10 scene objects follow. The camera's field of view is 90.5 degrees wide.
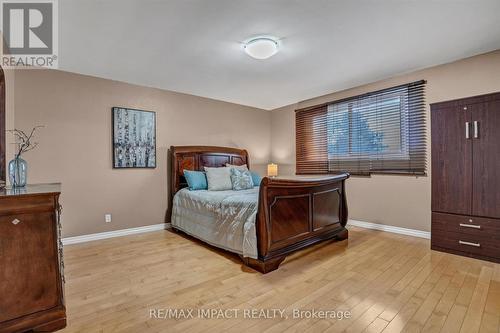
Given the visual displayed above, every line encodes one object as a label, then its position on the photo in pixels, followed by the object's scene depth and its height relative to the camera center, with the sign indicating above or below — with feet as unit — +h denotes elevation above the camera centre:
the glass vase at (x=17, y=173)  6.53 -0.12
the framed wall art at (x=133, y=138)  12.55 +1.53
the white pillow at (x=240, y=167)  14.72 -0.06
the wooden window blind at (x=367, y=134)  12.05 +1.75
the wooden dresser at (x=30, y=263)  4.92 -1.98
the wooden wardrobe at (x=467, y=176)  8.82 -0.48
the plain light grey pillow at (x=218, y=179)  13.33 -0.69
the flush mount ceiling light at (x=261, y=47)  8.47 +4.16
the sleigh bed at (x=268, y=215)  8.22 -1.99
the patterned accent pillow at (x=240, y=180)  13.67 -0.77
